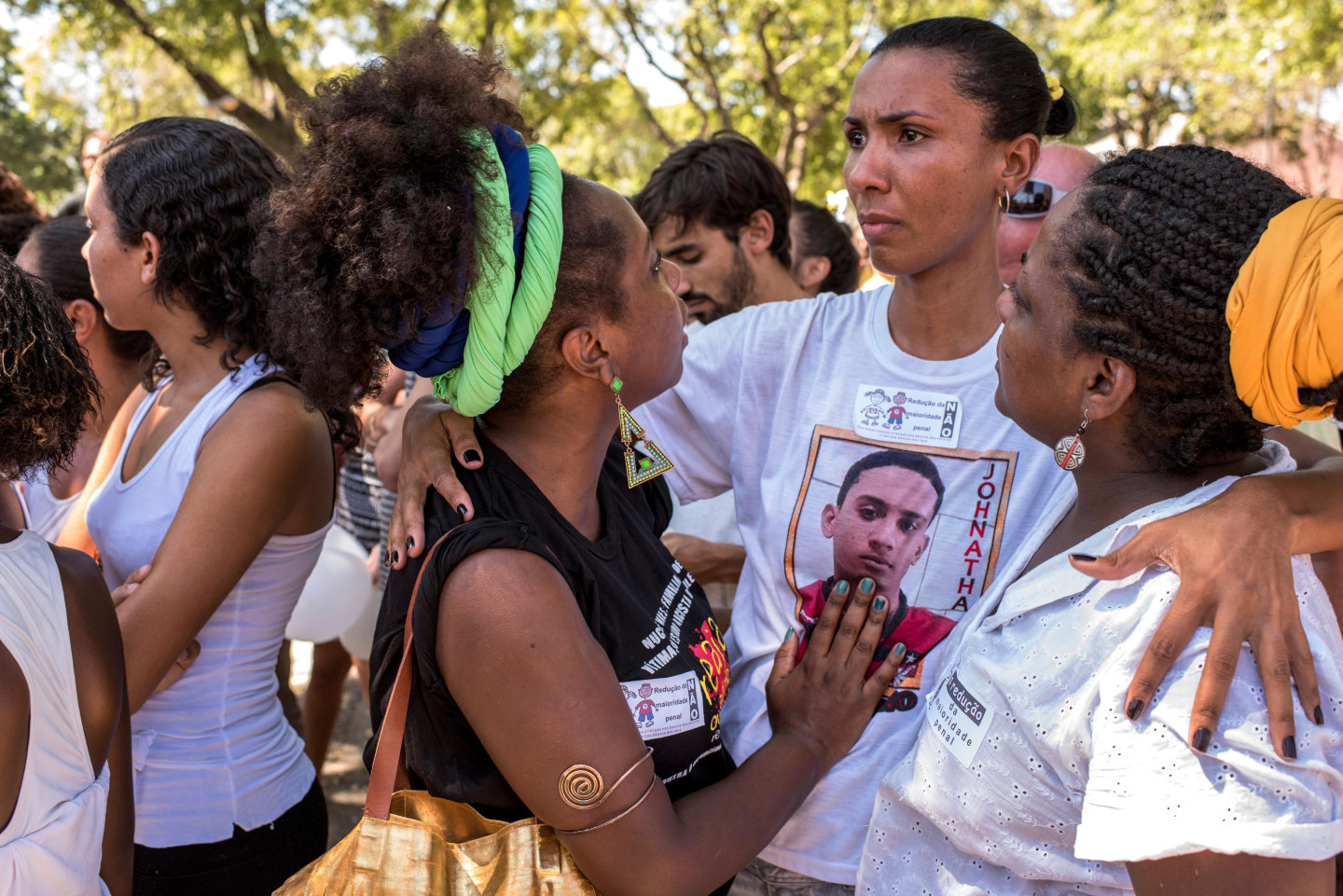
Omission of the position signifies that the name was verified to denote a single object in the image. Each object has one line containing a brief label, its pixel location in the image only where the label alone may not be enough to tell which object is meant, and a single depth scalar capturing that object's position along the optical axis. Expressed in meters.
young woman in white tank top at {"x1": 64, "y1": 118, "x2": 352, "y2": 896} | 2.11
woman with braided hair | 1.17
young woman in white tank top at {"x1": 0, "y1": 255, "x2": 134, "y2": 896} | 1.43
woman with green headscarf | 1.43
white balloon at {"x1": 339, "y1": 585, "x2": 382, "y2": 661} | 4.29
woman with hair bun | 1.95
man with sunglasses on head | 3.29
